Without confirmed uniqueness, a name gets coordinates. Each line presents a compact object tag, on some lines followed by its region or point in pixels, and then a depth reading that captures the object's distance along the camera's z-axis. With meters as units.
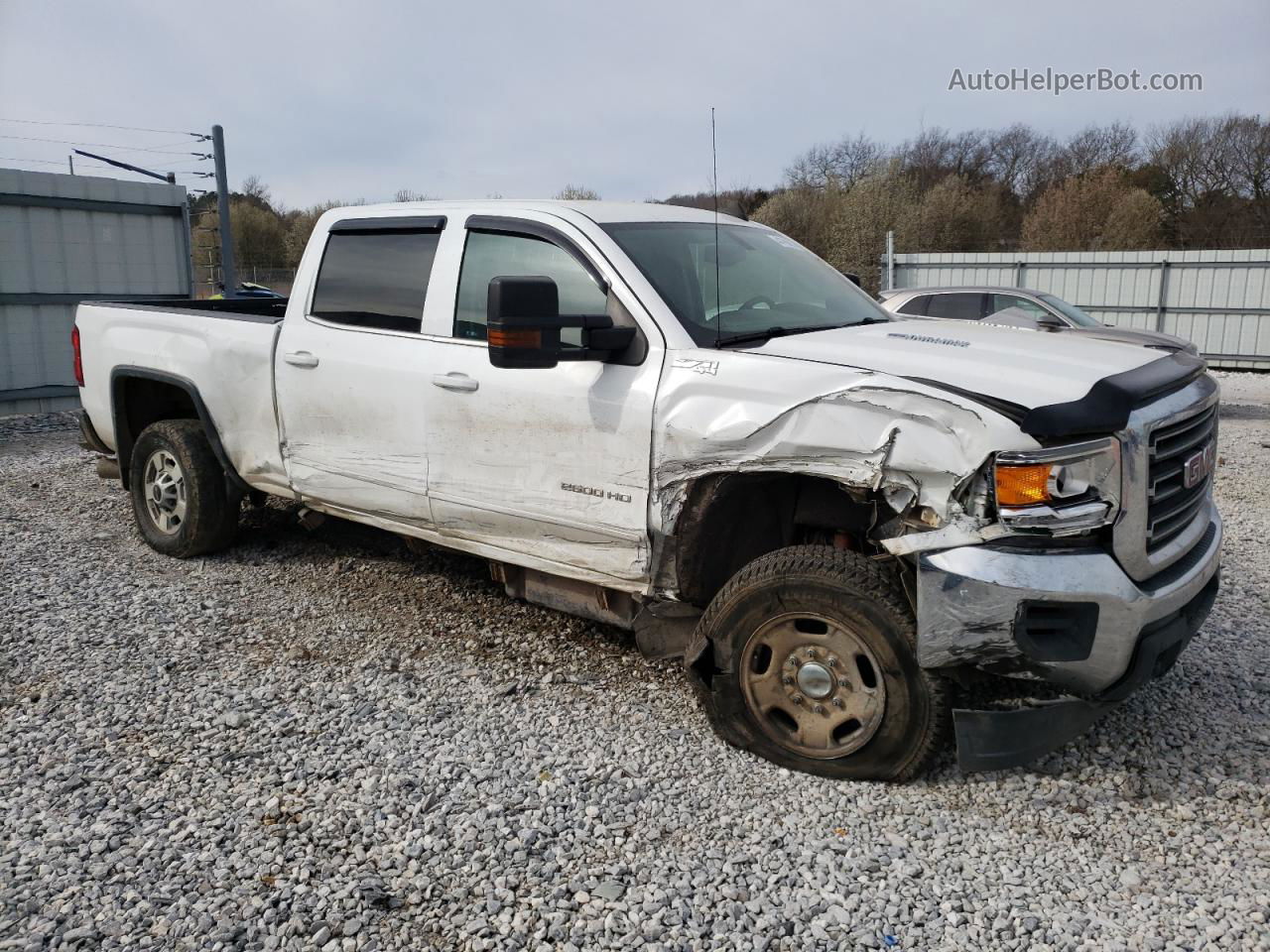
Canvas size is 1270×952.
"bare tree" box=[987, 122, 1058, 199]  44.31
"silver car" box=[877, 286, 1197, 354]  11.06
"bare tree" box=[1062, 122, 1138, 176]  37.22
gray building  11.89
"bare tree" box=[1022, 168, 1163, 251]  27.11
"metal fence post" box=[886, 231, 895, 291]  18.98
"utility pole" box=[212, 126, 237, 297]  20.05
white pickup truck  3.05
